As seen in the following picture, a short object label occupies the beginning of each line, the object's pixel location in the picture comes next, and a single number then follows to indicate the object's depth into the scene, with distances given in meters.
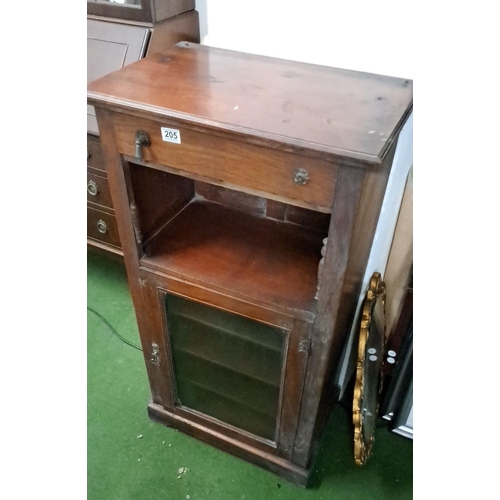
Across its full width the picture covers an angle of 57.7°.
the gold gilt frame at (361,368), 1.11
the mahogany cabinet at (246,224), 0.78
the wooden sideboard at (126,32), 1.21
